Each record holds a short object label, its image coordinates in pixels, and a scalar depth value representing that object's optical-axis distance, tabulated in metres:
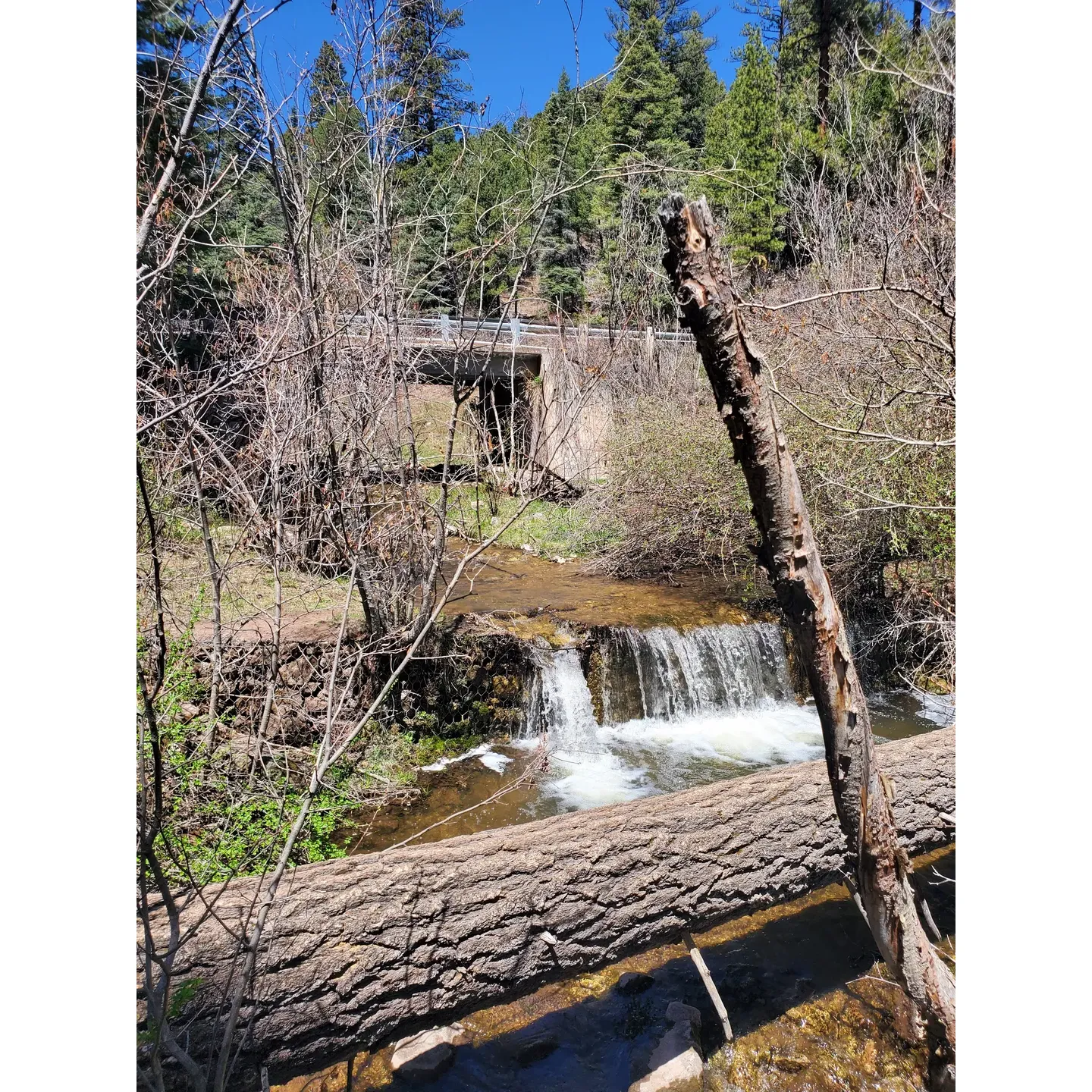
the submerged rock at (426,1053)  2.95
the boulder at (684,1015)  3.12
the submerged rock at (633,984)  3.41
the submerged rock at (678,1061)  2.86
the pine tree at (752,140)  14.55
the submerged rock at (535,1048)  3.05
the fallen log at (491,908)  2.29
